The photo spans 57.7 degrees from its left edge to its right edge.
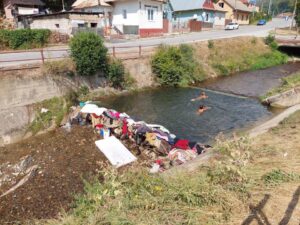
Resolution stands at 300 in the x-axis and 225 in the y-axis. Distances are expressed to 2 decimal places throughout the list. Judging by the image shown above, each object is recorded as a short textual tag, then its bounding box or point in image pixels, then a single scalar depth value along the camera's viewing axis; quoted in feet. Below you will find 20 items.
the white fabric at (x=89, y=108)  44.98
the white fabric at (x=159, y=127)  40.57
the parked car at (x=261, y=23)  194.90
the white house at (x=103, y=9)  112.39
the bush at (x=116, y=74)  59.72
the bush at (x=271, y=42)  104.80
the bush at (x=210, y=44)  85.42
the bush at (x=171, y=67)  68.64
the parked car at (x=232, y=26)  147.76
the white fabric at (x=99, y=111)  43.86
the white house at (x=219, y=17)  170.40
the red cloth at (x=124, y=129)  40.79
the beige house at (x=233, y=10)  194.29
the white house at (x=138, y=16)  104.58
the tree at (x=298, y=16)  145.59
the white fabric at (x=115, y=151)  34.19
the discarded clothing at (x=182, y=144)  35.86
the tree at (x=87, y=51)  53.26
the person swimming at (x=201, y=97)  59.21
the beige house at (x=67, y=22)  92.89
